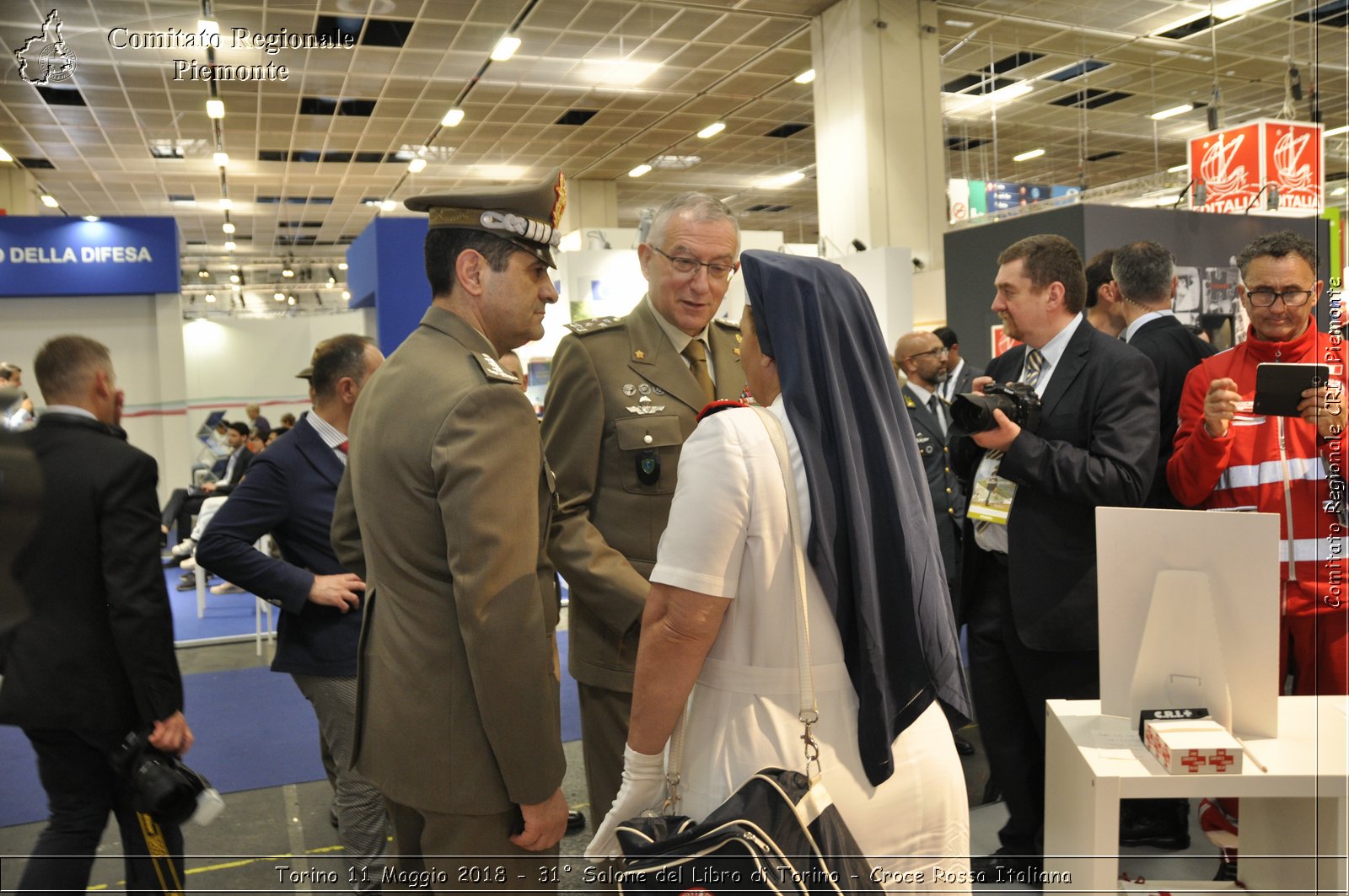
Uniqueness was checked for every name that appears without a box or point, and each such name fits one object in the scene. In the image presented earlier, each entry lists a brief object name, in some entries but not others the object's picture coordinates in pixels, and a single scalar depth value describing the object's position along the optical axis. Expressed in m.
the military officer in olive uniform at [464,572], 1.41
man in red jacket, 2.22
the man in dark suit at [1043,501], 2.34
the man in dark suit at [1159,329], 3.03
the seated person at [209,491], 1.81
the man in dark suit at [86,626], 1.52
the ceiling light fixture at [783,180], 15.61
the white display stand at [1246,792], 1.77
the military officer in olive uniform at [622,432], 2.04
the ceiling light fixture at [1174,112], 12.76
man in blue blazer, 2.43
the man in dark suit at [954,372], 4.54
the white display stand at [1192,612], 1.83
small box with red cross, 1.76
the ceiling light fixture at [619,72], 9.52
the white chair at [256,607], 3.38
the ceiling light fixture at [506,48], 8.43
